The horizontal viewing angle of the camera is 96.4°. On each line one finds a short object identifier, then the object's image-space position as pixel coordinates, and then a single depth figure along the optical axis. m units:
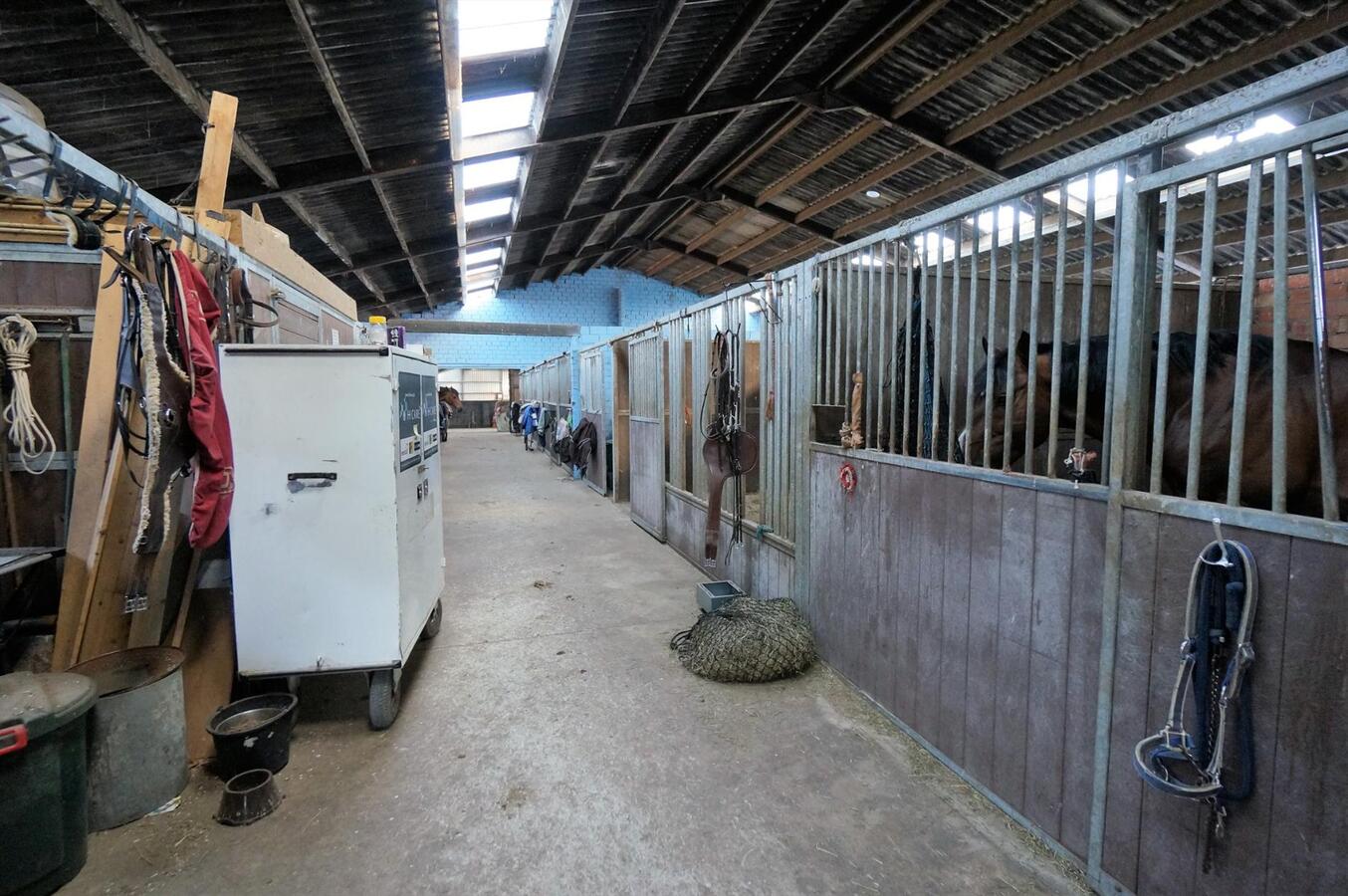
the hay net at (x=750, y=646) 2.95
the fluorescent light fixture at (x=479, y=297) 17.99
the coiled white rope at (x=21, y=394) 2.24
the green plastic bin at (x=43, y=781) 1.55
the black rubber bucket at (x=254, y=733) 2.14
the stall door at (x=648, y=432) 5.90
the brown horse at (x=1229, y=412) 1.65
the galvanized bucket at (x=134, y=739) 1.94
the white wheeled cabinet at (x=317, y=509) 2.35
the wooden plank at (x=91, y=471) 2.22
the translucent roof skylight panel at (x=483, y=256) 12.31
